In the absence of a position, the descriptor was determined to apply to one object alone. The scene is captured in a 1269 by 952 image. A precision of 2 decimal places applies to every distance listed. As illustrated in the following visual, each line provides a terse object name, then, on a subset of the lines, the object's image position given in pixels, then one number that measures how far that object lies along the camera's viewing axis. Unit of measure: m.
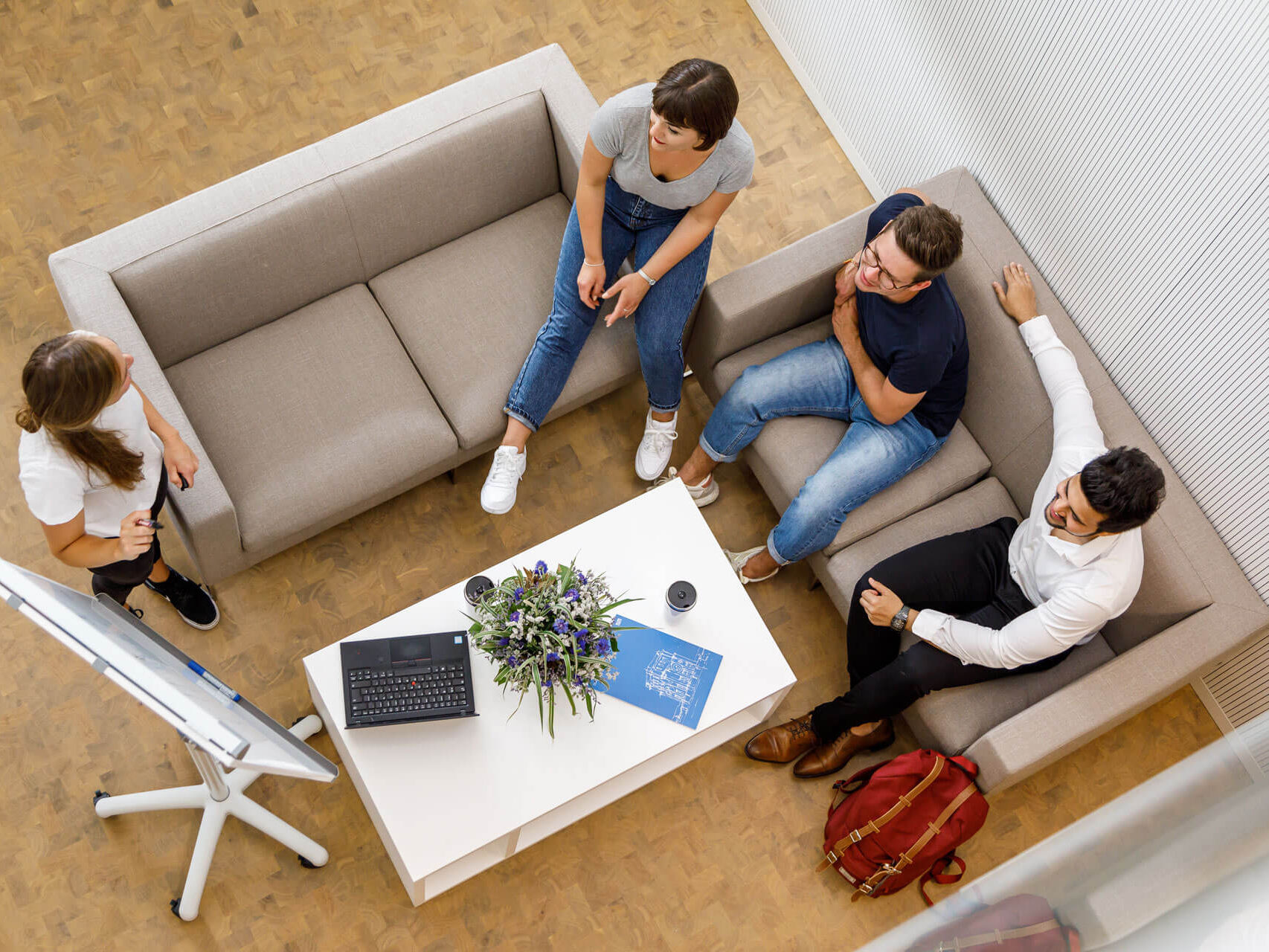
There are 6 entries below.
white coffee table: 2.12
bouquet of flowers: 2.01
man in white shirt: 2.12
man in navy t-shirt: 2.33
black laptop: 2.12
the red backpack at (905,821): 2.32
